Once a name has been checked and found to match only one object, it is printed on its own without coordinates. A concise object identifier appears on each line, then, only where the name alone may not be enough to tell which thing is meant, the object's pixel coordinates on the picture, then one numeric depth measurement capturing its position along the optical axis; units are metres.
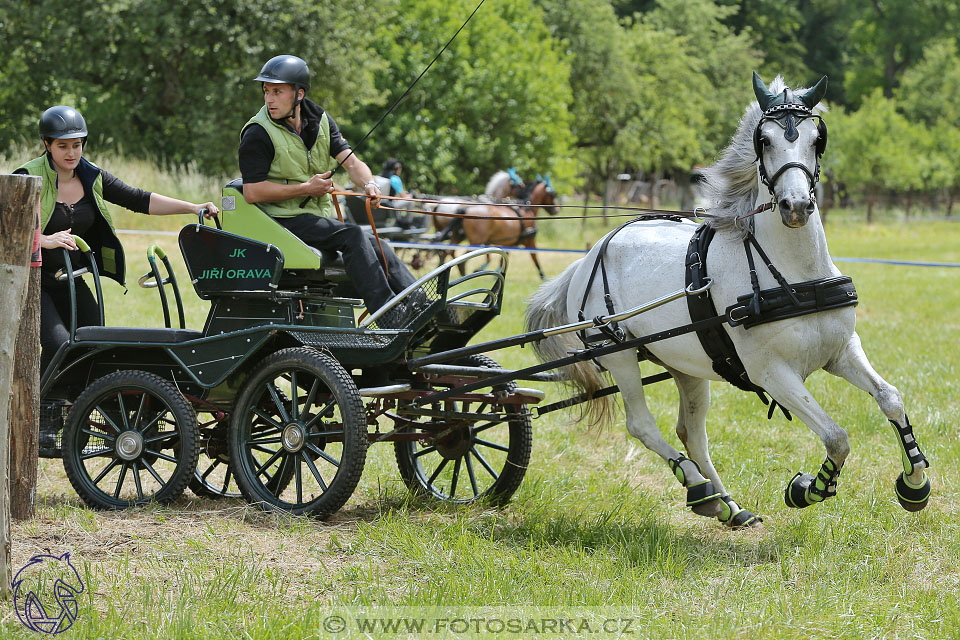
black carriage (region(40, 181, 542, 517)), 10.98
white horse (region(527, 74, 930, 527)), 10.04
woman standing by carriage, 11.73
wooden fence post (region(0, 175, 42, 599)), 8.43
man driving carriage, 11.28
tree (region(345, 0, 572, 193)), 59.06
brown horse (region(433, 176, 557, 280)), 37.34
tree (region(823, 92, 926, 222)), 91.87
